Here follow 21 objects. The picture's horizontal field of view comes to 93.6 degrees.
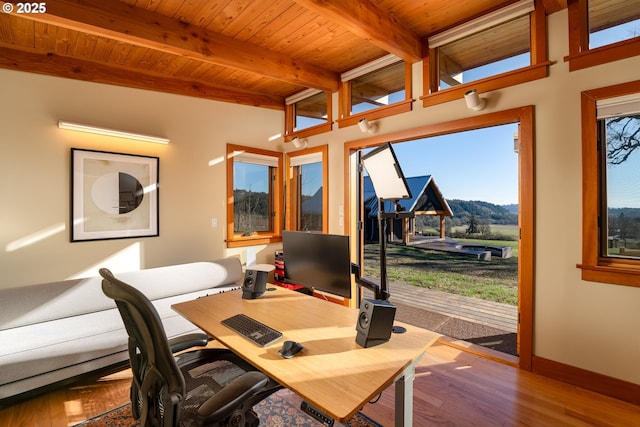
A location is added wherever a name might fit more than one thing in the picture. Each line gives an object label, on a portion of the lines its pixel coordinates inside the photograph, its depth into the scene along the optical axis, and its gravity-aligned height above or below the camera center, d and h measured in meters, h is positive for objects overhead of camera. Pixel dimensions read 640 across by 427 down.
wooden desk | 1.06 -0.61
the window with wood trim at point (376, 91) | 3.19 +1.43
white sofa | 1.95 -0.85
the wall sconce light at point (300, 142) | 4.12 +1.00
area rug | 1.87 -1.31
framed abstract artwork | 2.89 +0.20
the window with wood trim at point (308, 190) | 3.96 +0.35
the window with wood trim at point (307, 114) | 4.00 +1.43
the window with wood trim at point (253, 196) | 3.99 +0.27
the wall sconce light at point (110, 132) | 2.77 +0.82
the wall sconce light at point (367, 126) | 3.32 +0.99
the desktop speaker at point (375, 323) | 1.38 -0.50
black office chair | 1.00 -0.63
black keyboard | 1.44 -0.60
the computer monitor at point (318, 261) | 1.67 -0.28
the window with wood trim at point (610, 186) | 2.05 +0.20
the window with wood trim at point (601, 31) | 2.00 +1.28
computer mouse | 1.29 -0.59
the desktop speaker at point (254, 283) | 2.12 -0.49
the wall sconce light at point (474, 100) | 2.48 +0.96
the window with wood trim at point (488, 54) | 2.34 +1.43
